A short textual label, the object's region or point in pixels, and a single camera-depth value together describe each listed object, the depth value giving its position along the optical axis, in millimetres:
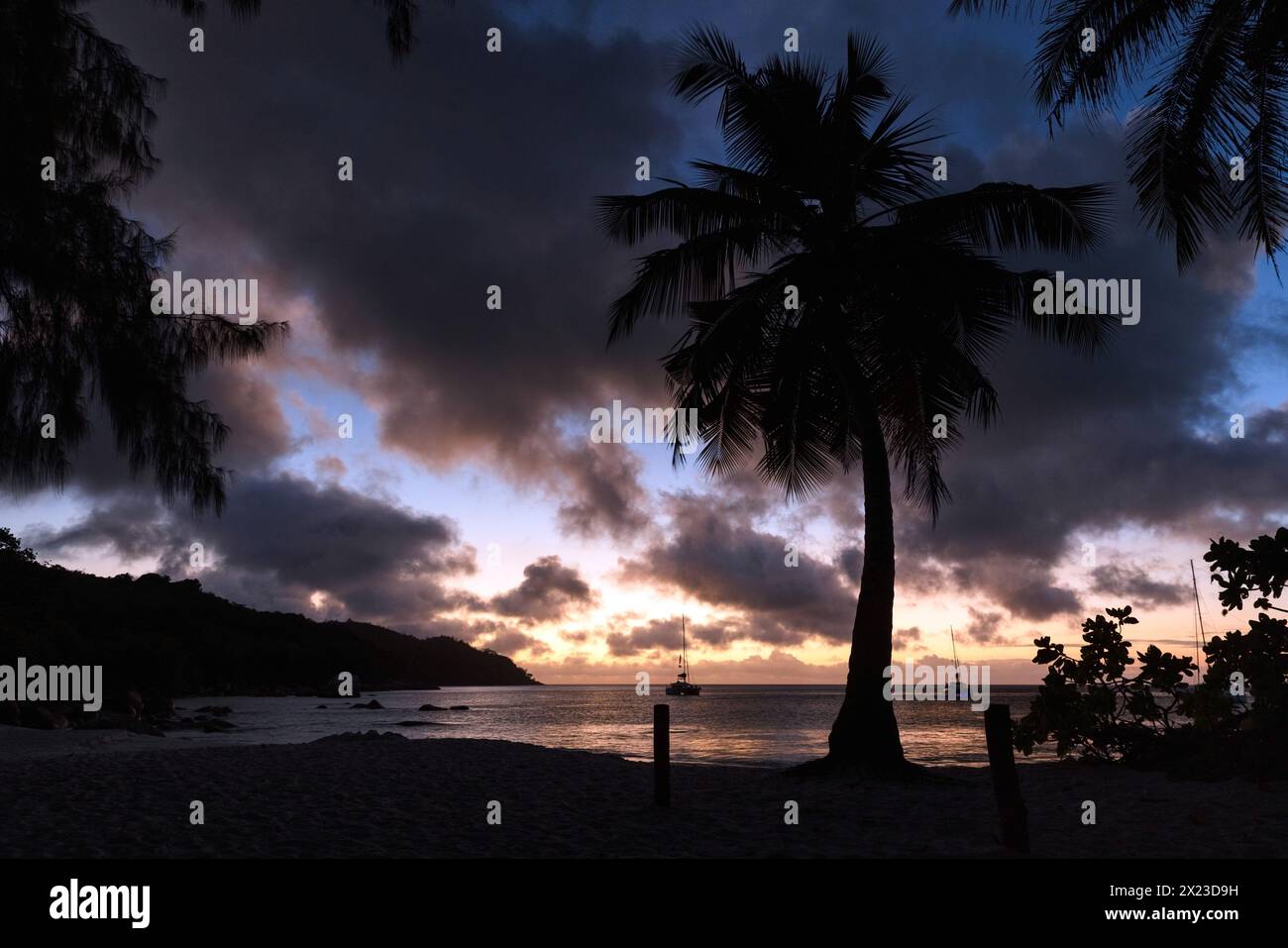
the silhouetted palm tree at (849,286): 13391
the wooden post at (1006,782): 7797
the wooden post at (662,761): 10484
